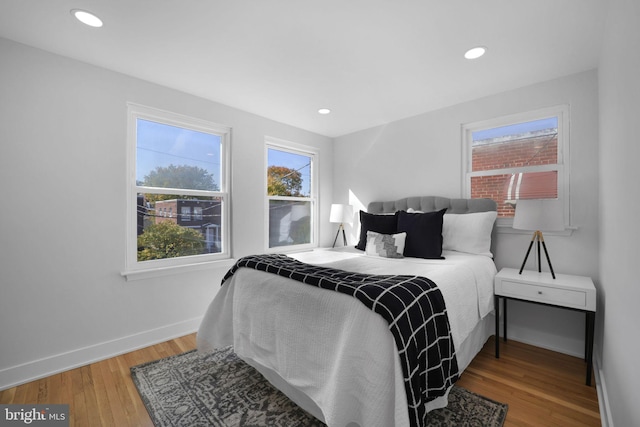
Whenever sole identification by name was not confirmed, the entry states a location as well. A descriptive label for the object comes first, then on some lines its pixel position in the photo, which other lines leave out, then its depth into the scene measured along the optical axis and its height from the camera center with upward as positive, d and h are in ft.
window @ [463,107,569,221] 8.61 +1.81
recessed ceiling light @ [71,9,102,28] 5.82 +4.10
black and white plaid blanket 4.29 -1.79
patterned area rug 5.50 -4.05
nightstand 6.72 -2.01
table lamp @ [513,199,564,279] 7.16 -0.06
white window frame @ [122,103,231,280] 8.58 +0.67
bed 4.25 -2.14
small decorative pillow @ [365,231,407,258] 8.71 -1.03
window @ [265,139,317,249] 12.67 +0.79
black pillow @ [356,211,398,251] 9.93 -0.42
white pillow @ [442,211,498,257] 8.91 -0.65
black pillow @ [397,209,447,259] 8.54 -0.66
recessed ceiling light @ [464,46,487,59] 7.00 +4.06
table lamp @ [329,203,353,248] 13.17 -0.03
